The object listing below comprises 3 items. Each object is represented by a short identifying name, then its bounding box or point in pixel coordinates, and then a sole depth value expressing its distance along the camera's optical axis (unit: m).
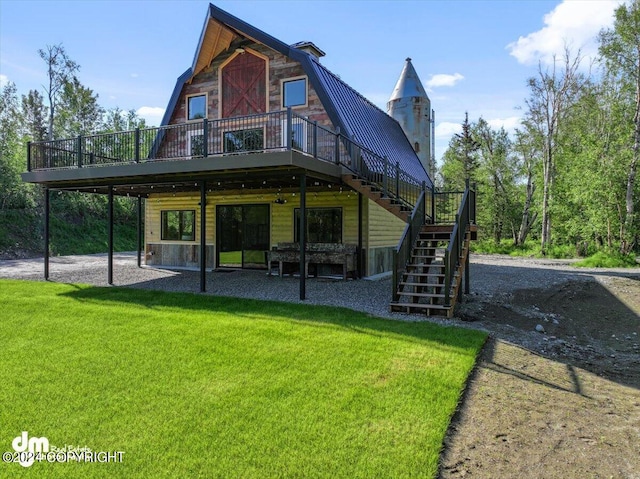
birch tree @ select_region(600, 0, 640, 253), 18.04
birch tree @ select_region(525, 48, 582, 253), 24.23
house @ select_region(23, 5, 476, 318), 10.52
